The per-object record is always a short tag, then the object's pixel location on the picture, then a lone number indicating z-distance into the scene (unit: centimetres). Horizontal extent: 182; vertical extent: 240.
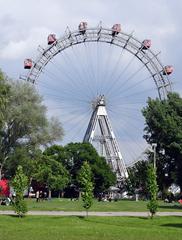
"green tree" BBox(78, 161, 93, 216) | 3841
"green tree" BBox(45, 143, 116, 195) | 10509
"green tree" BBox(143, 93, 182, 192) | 7844
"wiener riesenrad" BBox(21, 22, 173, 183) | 8519
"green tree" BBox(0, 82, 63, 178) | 6725
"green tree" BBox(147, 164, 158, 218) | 3879
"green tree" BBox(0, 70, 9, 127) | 5509
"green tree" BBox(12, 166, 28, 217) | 3622
